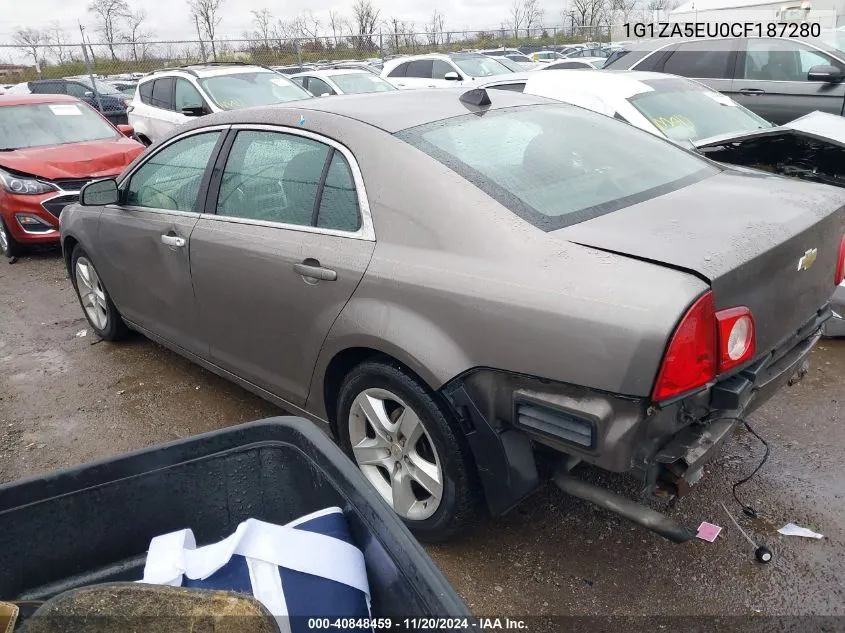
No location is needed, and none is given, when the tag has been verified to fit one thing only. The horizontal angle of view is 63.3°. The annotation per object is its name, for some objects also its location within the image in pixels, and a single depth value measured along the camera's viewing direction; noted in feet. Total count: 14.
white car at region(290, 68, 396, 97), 39.17
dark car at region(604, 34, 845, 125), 26.35
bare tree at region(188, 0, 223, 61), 126.93
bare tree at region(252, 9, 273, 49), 118.13
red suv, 22.58
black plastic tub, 4.55
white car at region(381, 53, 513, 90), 46.24
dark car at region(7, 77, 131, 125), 50.80
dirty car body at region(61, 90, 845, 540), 6.42
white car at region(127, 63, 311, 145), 30.07
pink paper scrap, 8.50
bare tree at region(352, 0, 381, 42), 136.67
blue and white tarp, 4.06
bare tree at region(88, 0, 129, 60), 122.11
